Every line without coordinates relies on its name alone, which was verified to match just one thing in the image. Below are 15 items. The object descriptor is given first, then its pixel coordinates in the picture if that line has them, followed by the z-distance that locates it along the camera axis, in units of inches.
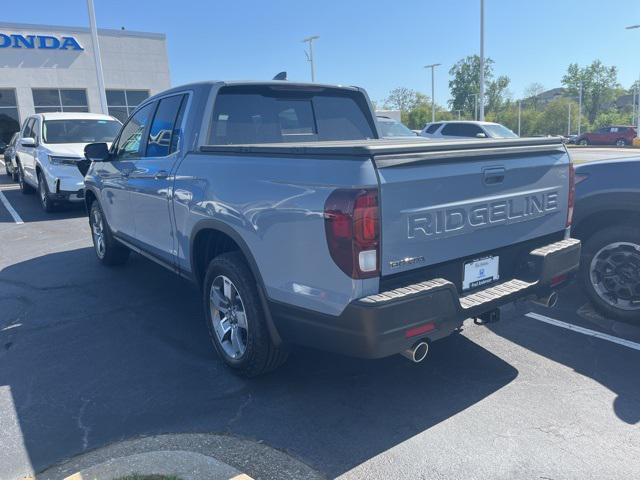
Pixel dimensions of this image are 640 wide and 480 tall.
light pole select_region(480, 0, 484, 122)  1150.5
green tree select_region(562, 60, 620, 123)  3400.6
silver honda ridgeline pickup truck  105.5
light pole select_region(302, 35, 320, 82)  1536.7
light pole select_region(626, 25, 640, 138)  1251.8
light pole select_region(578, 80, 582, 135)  2674.2
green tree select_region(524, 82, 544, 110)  3454.7
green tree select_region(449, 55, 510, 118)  3649.1
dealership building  1126.4
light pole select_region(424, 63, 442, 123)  2150.8
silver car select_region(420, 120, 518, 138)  685.9
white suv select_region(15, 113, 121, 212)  393.4
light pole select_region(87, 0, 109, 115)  709.5
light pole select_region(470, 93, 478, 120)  3484.7
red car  1609.3
